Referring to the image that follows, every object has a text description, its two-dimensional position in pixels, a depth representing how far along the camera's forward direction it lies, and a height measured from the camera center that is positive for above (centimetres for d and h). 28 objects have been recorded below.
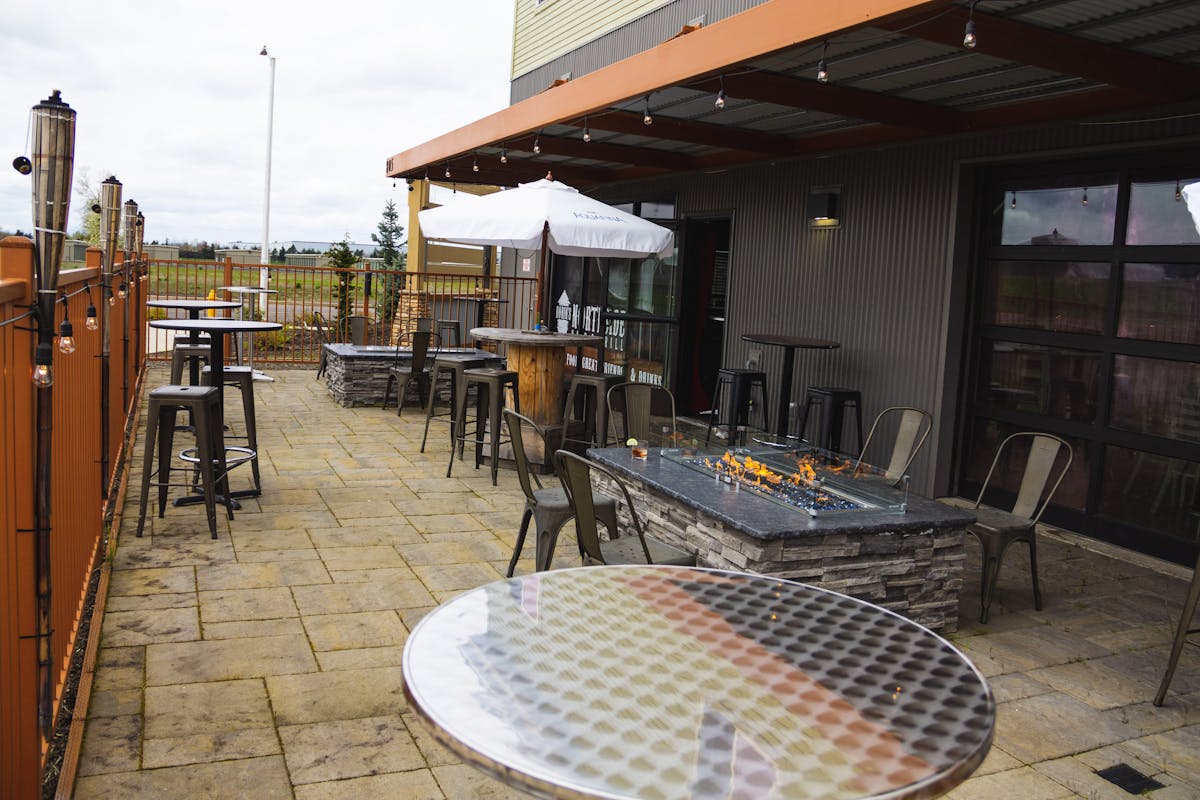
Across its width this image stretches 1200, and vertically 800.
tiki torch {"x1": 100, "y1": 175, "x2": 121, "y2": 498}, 459 -12
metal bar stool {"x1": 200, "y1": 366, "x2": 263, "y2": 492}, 569 -58
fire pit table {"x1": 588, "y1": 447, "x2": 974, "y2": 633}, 367 -82
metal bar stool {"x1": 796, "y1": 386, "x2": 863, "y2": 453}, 686 -53
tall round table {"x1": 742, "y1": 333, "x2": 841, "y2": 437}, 688 -9
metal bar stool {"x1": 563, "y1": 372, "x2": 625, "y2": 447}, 670 -61
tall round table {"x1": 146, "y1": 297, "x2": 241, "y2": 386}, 609 -6
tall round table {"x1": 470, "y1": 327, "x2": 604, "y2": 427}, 706 -39
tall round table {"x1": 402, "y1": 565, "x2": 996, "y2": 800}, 144 -66
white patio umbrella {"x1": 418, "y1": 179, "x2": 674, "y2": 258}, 666 +68
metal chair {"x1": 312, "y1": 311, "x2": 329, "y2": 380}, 1122 -42
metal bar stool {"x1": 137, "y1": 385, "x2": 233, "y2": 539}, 464 -67
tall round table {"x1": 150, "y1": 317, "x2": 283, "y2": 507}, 523 -17
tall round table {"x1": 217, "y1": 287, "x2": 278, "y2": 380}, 1029 -59
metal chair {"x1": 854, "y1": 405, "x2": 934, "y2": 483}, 588 -62
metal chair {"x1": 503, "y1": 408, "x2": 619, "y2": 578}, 407 -83
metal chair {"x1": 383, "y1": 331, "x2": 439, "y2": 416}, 910 -62
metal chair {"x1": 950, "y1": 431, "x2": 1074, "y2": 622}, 421 -81
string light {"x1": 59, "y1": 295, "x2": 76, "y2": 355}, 223 -11
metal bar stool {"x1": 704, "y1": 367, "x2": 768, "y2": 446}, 764 -50
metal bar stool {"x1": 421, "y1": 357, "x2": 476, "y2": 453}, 723 -54
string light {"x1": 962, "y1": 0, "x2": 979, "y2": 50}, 362 +119
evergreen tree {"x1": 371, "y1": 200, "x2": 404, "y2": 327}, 3384 +290
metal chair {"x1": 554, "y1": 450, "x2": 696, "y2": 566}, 346 -76
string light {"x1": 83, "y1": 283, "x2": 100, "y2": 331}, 367 -11
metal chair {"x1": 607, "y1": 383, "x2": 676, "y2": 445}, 557 -52
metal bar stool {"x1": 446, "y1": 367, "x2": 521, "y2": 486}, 654 -62
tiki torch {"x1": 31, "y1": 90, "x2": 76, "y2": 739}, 223 +8
